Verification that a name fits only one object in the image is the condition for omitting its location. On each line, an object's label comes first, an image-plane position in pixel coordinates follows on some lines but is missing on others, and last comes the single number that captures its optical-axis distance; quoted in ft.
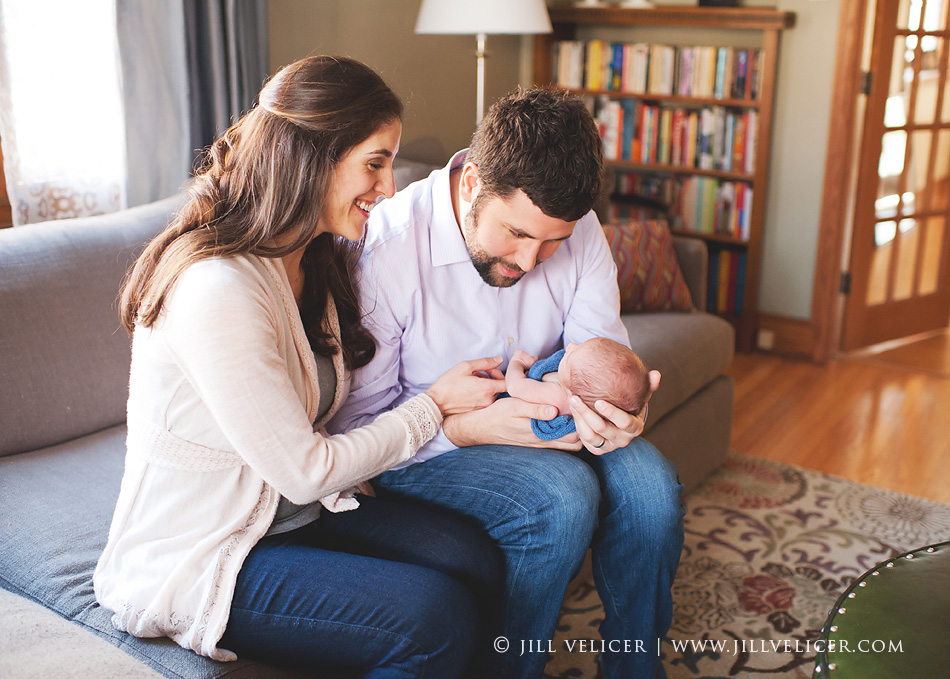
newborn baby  4.73
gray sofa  3.85
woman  3.79
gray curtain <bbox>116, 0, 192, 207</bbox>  7.39
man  4.58
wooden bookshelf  11.56
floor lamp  9.78
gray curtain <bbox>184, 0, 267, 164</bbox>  7.79
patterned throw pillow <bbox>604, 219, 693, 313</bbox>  8.52
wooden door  11.43
